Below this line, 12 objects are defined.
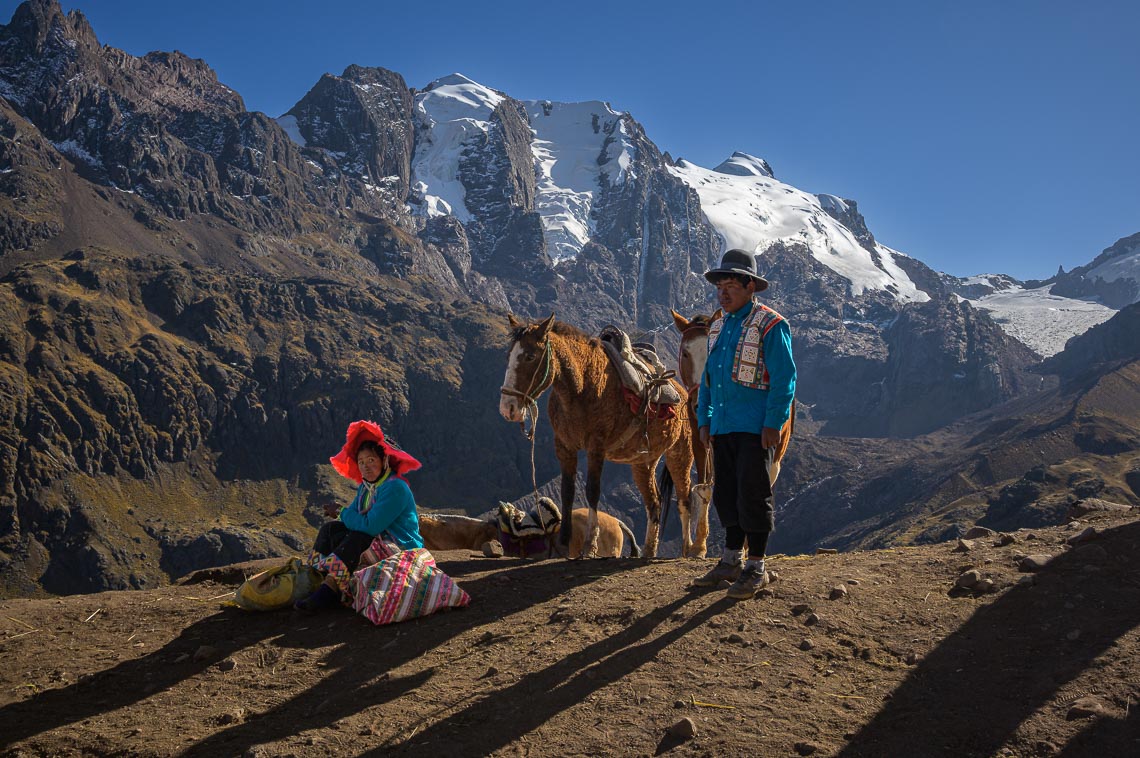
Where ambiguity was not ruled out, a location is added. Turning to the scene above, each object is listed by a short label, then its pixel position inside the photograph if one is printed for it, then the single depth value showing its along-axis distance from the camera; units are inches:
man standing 304.7
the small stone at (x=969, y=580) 303.6
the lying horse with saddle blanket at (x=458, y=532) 676.7
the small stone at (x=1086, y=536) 334.0
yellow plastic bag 340.8
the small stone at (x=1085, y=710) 217.3
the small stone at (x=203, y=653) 295.7
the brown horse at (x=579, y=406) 411.2
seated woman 340.2
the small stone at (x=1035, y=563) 311.3
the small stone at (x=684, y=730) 223.5
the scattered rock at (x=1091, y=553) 308.0
